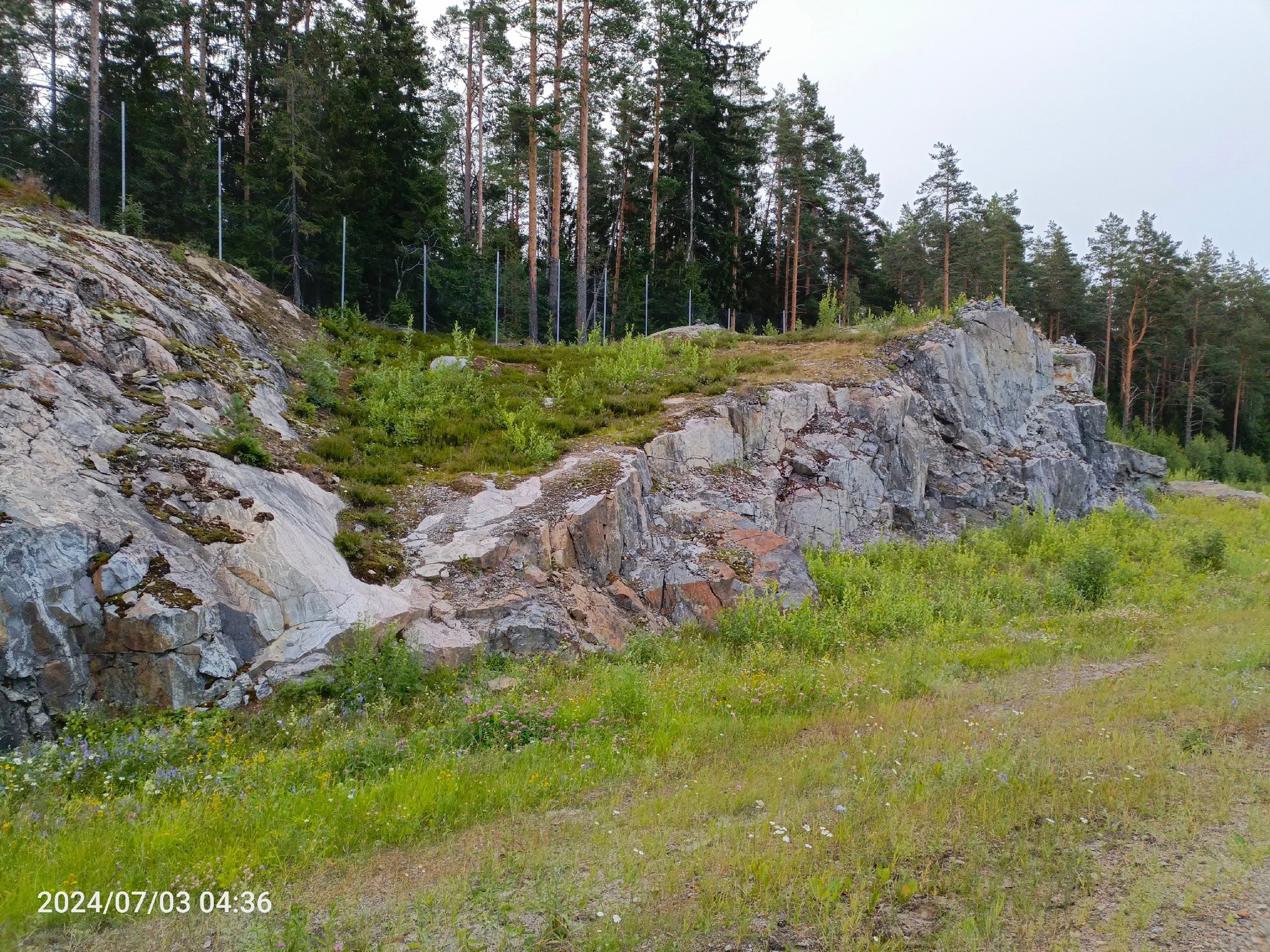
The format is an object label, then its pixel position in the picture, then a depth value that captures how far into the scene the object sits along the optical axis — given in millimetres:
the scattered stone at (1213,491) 30250
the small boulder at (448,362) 15891
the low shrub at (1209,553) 15633
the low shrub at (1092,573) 12875
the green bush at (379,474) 10773
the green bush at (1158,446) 41250
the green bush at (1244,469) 44031
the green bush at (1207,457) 43000
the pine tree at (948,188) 34406
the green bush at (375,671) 6879
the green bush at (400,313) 23688
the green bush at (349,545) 8883
